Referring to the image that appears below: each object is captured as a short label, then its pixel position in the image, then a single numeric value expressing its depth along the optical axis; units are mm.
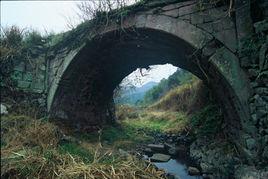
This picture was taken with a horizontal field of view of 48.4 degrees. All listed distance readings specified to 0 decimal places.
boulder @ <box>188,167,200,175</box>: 6207
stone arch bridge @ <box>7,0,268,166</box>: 4516
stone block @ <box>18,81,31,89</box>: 8115
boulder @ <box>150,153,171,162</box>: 7217
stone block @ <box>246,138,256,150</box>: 4352
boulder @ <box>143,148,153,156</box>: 7886
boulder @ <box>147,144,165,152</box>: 8250
